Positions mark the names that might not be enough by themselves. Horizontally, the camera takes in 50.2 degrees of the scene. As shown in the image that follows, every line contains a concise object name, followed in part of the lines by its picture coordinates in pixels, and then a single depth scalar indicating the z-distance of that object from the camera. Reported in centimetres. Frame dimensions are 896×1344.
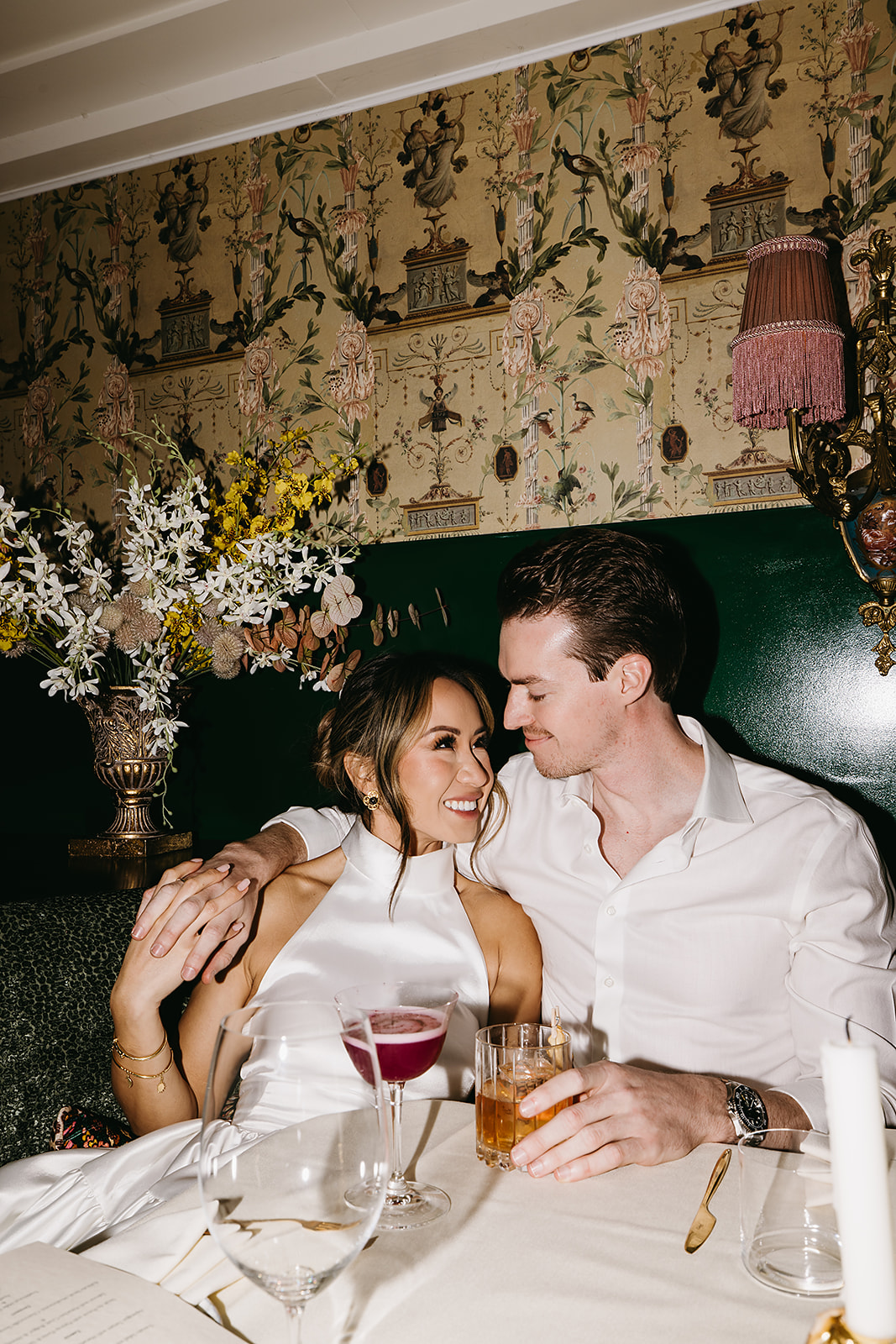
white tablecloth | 76
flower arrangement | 236
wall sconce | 198
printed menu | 73
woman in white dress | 158
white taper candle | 53
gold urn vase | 245
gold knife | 87
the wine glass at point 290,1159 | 66
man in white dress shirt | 158
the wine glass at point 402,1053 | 94
